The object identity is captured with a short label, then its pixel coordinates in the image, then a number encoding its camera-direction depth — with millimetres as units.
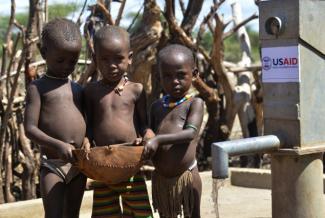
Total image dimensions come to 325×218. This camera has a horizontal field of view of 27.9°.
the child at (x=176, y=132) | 3404
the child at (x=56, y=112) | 3330
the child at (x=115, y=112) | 3340
